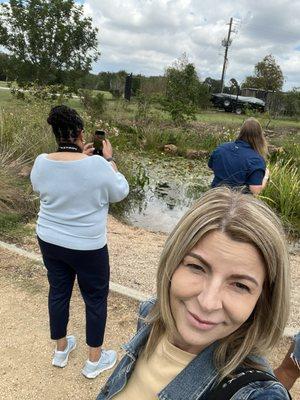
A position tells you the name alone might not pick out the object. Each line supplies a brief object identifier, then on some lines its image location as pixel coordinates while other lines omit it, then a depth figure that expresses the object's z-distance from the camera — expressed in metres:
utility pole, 39.34
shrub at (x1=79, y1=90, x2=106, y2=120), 14.86
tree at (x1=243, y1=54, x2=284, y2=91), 36.50
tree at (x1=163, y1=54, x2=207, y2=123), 16.44
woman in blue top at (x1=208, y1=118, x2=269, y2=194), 3.70
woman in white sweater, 2.21
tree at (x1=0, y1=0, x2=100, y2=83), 18.88
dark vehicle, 26.06
